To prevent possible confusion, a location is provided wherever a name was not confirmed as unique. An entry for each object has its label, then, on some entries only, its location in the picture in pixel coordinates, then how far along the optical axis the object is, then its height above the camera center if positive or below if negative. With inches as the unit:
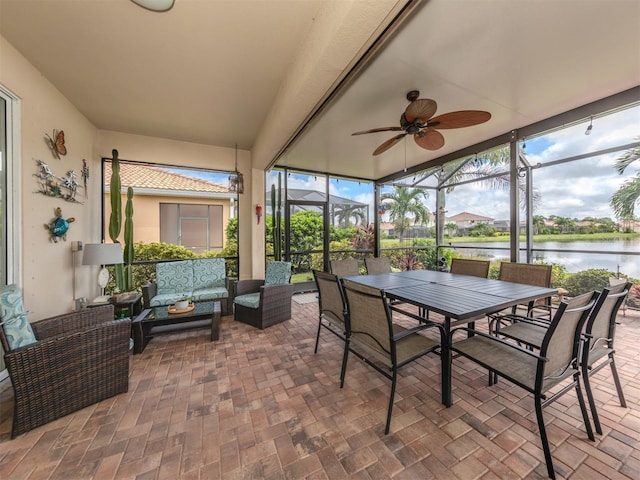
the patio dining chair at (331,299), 90.0 -24.8
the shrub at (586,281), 148.0 -28.2
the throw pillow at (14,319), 65.0 -22.3
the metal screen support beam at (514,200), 150.6 +24.0
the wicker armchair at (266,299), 136.2 -35.8
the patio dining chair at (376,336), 66.6 -30.8
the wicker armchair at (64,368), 62.7 -37.3
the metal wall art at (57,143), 109.5 +46.1
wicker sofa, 139.3 -28.8
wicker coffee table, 108.1 -42.4
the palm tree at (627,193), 131.3 +25.4
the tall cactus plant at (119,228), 144.6 +8.1
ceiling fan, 91.0 +48.4
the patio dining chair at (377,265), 153.7 -17.7
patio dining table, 73.3 -21.7
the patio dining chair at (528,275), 106.0 -18.0
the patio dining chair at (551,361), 53.4 -33.2
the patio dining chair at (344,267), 143.0 -17.7
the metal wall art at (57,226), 108.3 +6.8
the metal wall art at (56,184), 102.5 +27.3
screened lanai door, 217.6 +0.2
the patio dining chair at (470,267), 130.9 -17.1
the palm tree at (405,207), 250.7 +33.3
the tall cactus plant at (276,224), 201.5 +13.3
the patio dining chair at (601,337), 61.9 -28.1
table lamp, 115.6 -7.0
